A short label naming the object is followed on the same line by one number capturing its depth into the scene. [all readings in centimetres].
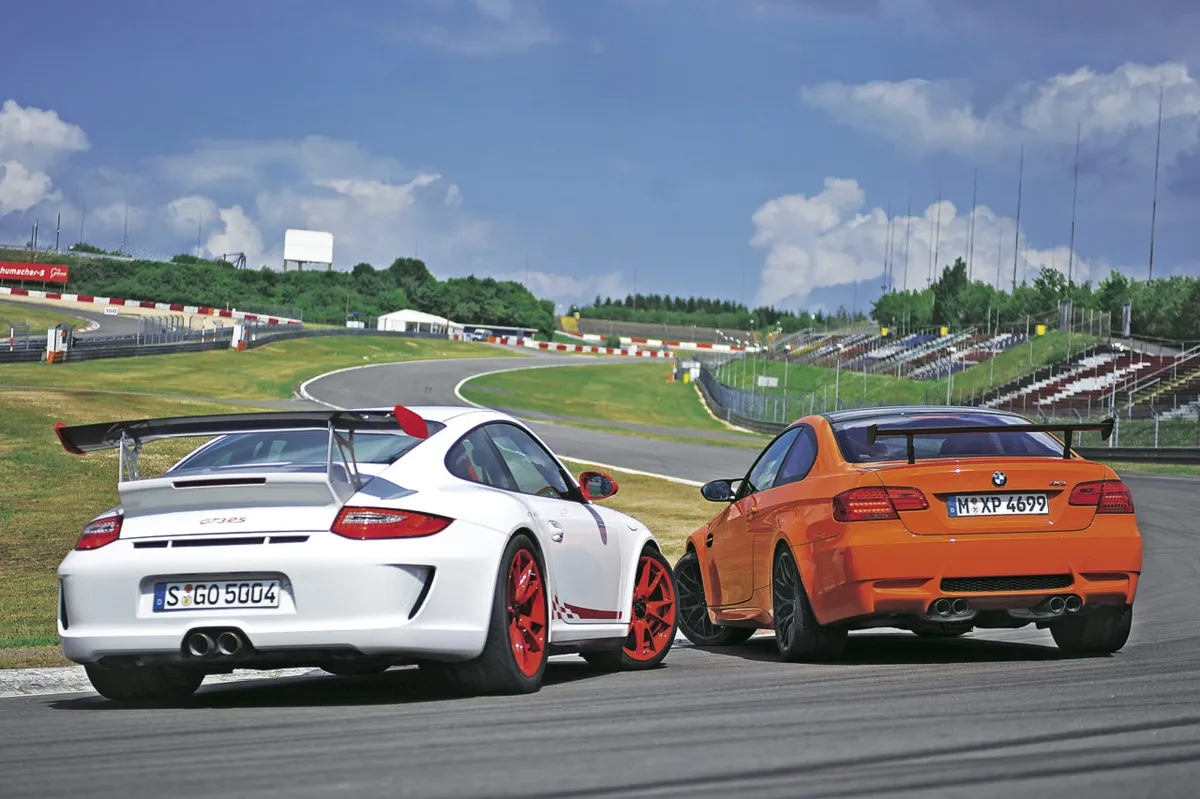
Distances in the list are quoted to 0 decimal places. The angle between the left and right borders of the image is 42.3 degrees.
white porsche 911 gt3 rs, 655
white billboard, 17500
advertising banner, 12888
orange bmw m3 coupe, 809
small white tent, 13875
